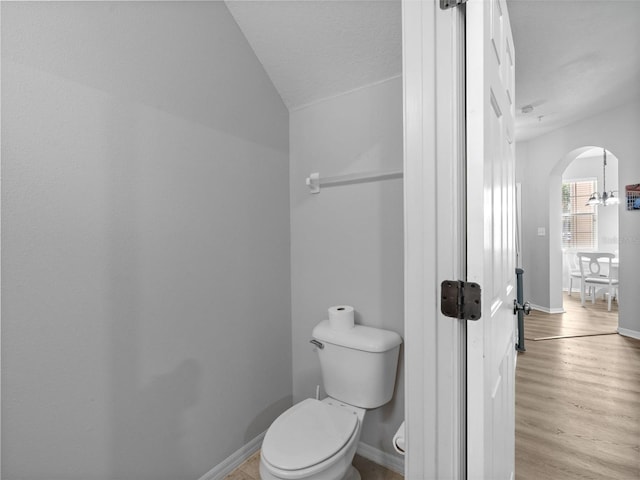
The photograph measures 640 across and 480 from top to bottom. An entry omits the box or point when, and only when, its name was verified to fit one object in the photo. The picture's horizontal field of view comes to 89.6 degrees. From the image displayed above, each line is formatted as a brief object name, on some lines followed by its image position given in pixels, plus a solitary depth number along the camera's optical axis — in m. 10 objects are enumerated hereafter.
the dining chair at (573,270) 5.26
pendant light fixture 4.62
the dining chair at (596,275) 4.32
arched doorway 5.41
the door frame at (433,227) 0.73
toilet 1.15
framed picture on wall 3.03
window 5.68
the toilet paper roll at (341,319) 1.63
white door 0.71
